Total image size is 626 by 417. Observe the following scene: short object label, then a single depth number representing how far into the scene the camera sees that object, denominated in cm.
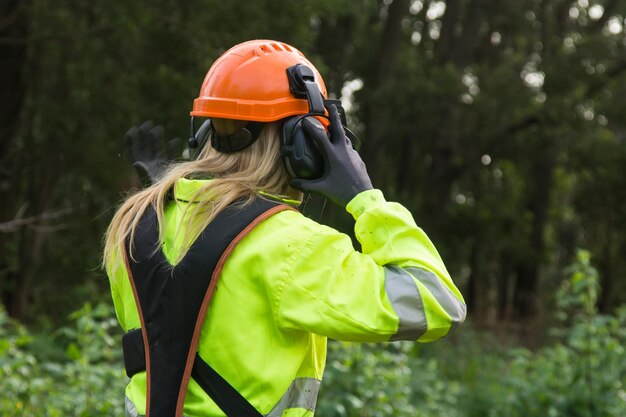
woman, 375
